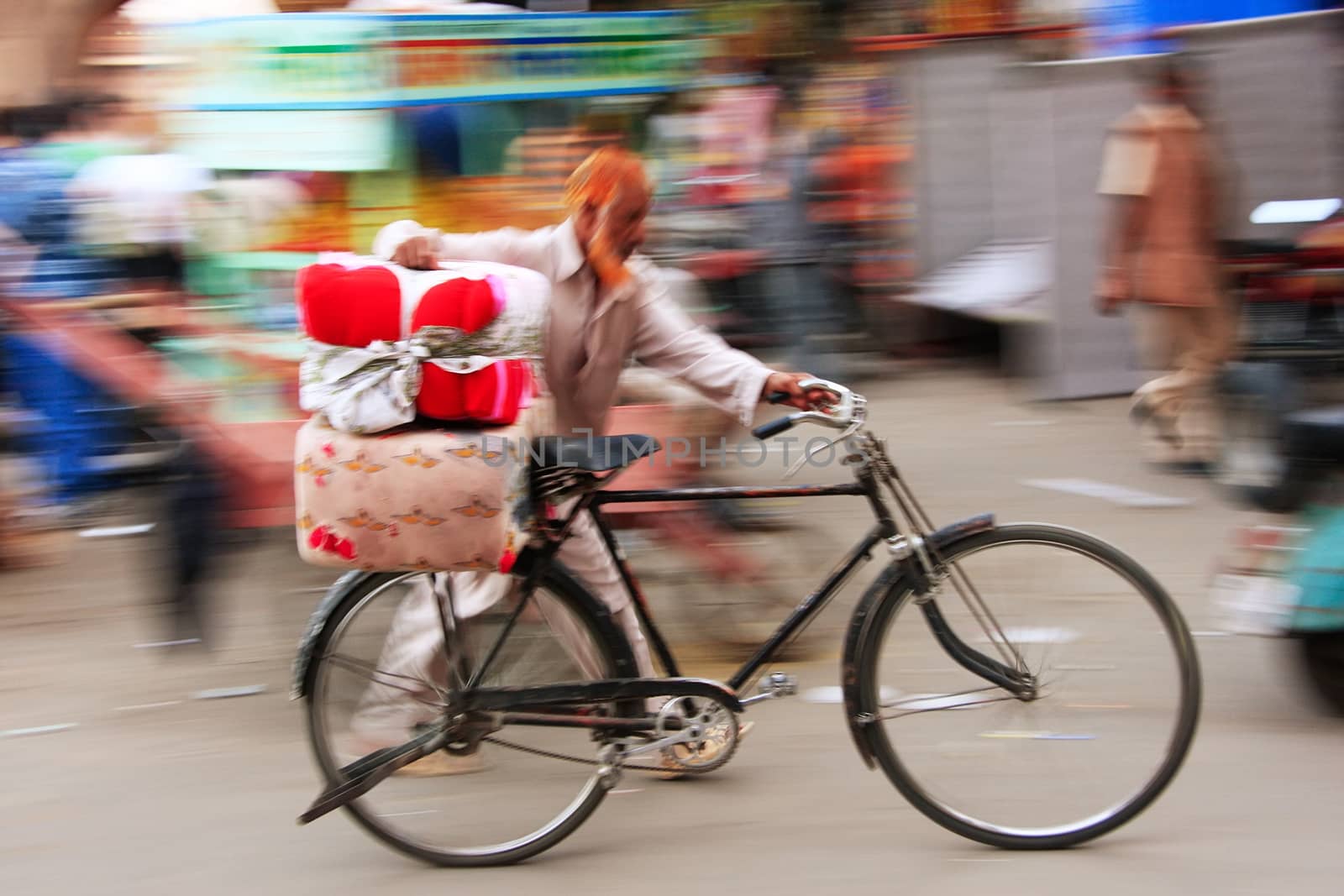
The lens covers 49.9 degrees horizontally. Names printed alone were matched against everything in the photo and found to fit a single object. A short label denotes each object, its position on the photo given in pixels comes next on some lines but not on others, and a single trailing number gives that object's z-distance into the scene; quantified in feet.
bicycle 10.09
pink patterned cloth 9.37
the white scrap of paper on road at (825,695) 13.47
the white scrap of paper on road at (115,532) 19.88
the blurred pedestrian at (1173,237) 20.99
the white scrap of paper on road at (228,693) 14.29
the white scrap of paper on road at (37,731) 13.64
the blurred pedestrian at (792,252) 24.04
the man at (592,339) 10.52
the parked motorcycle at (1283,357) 12.28
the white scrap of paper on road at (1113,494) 19.42
